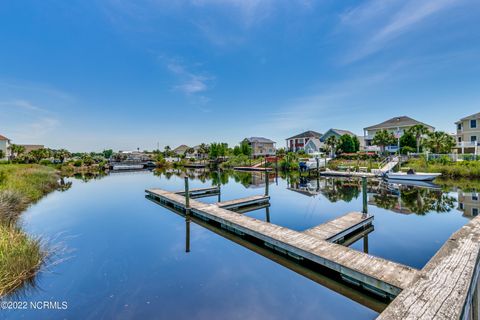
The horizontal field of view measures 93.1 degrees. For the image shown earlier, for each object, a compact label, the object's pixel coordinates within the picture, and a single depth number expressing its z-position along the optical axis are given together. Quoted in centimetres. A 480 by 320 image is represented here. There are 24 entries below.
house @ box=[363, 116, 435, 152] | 3461
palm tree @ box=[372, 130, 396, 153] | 3173
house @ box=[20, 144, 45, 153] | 7038
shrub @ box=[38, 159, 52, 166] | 4369
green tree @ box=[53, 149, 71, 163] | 5106
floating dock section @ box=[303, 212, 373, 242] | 696
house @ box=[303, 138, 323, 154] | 4391
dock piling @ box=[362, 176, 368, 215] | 895
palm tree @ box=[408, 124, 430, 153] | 2850
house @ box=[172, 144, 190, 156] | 8709
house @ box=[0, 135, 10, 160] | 4403
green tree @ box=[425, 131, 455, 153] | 2595
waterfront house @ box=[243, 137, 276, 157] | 5661
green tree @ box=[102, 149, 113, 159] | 9481
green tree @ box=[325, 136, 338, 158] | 3688
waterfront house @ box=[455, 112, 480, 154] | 2740
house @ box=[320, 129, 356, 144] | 4468
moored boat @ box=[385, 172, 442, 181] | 1956
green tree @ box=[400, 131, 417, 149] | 3064
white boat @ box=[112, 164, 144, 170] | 4838
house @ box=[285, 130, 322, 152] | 5111
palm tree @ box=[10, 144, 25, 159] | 4481
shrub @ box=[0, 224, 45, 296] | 501
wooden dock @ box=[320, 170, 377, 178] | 2432
